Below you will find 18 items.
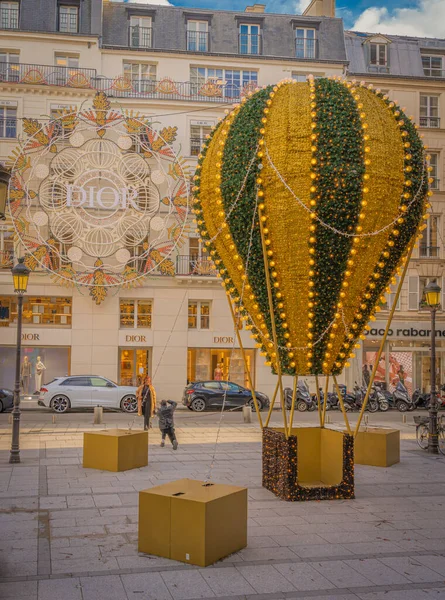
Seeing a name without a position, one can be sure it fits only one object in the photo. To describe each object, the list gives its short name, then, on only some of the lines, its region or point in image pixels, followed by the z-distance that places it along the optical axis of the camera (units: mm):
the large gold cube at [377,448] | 15172
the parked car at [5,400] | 26703
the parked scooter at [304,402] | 29297
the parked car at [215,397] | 28562
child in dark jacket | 16531
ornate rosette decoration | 29984
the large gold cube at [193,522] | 7926
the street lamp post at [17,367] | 14781
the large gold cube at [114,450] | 13875
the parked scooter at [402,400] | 31047
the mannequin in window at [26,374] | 32344
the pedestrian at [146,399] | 20547
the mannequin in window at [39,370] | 32000
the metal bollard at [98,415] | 22453
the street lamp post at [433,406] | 17328
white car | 26547
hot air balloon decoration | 11461
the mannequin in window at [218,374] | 32719
